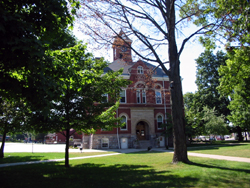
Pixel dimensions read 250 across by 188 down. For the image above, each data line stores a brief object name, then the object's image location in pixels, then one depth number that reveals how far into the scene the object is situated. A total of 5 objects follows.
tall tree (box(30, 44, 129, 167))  10.88
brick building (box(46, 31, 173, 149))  29.55
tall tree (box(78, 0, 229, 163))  10.96
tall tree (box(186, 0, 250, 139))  8.75
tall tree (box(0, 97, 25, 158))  11.44
